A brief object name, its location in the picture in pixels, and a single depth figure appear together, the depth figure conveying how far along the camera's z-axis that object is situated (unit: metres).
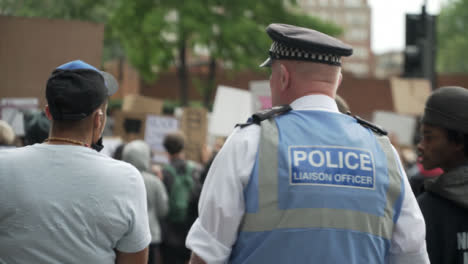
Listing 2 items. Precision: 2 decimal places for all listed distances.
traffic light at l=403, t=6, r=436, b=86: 12.08
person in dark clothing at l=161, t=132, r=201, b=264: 7.08
